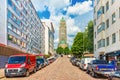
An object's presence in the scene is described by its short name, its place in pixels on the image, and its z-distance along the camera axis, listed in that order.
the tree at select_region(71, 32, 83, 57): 33.87
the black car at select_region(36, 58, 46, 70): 13.78
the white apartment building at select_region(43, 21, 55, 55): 50.78
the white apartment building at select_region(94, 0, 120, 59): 13.13
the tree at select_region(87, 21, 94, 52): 27.84
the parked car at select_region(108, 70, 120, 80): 4.60
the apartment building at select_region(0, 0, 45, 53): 16.12
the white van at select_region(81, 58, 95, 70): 12.25
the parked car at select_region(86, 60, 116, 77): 7.92
